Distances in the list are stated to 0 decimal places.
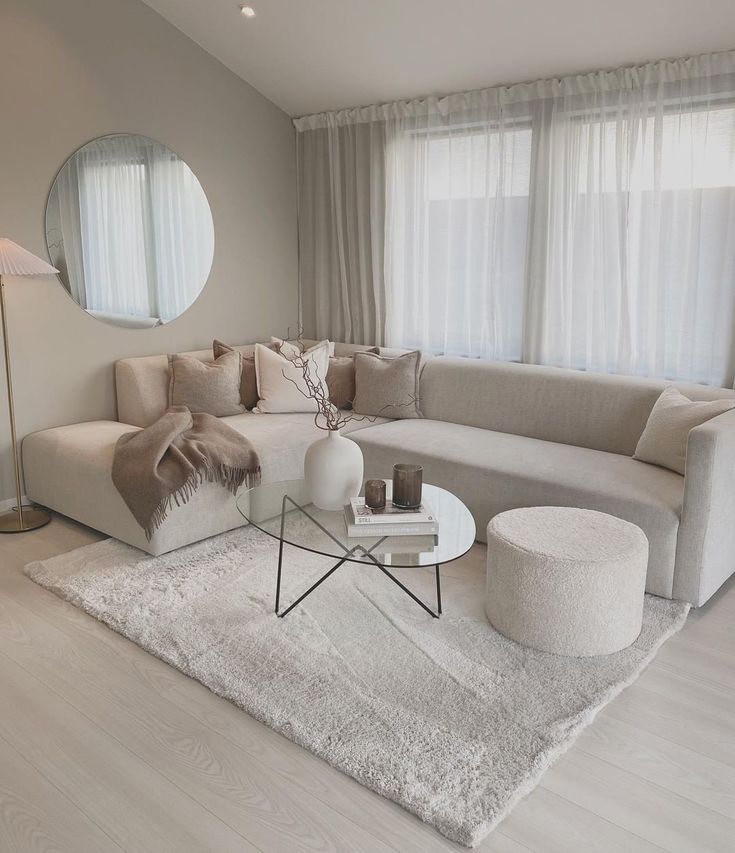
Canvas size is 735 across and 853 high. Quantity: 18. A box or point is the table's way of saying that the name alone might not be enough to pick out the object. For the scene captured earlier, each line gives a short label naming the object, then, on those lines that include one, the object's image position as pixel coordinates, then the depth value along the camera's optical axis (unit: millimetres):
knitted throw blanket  3248
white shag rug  1985
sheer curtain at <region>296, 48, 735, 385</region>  3627
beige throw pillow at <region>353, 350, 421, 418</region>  4312
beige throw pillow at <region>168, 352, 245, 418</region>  4129
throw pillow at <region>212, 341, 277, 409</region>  4379
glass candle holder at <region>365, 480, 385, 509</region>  2648
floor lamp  3411
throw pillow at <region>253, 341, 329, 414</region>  4309
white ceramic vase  2781
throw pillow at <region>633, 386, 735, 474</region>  3113
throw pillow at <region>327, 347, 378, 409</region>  4461
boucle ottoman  2451
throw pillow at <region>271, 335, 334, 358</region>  4387
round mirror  3977
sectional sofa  2840
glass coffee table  2477
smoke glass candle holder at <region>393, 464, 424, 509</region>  2656
